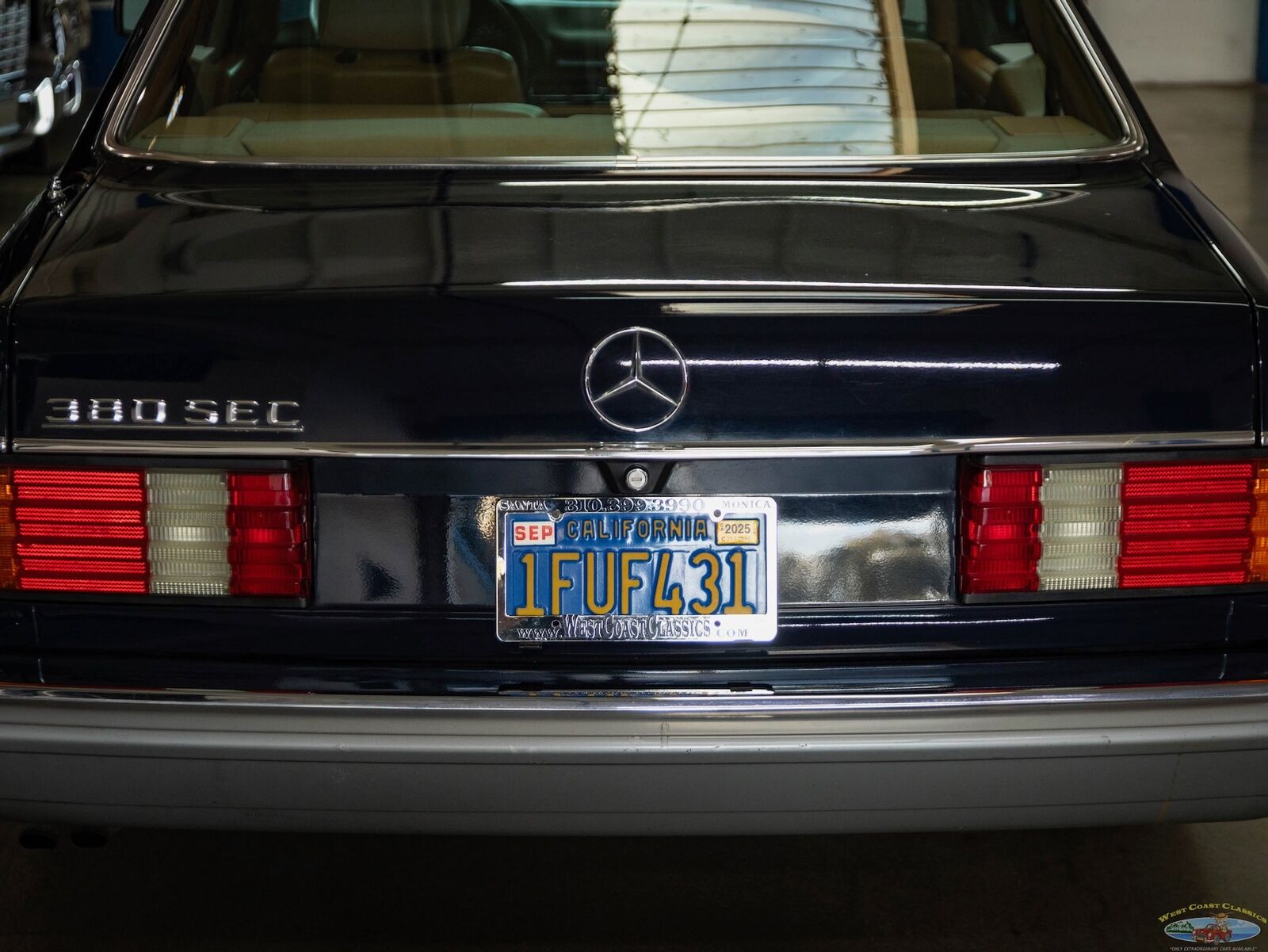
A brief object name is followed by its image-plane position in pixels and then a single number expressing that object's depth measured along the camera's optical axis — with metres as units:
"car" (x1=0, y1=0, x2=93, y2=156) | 7.52
